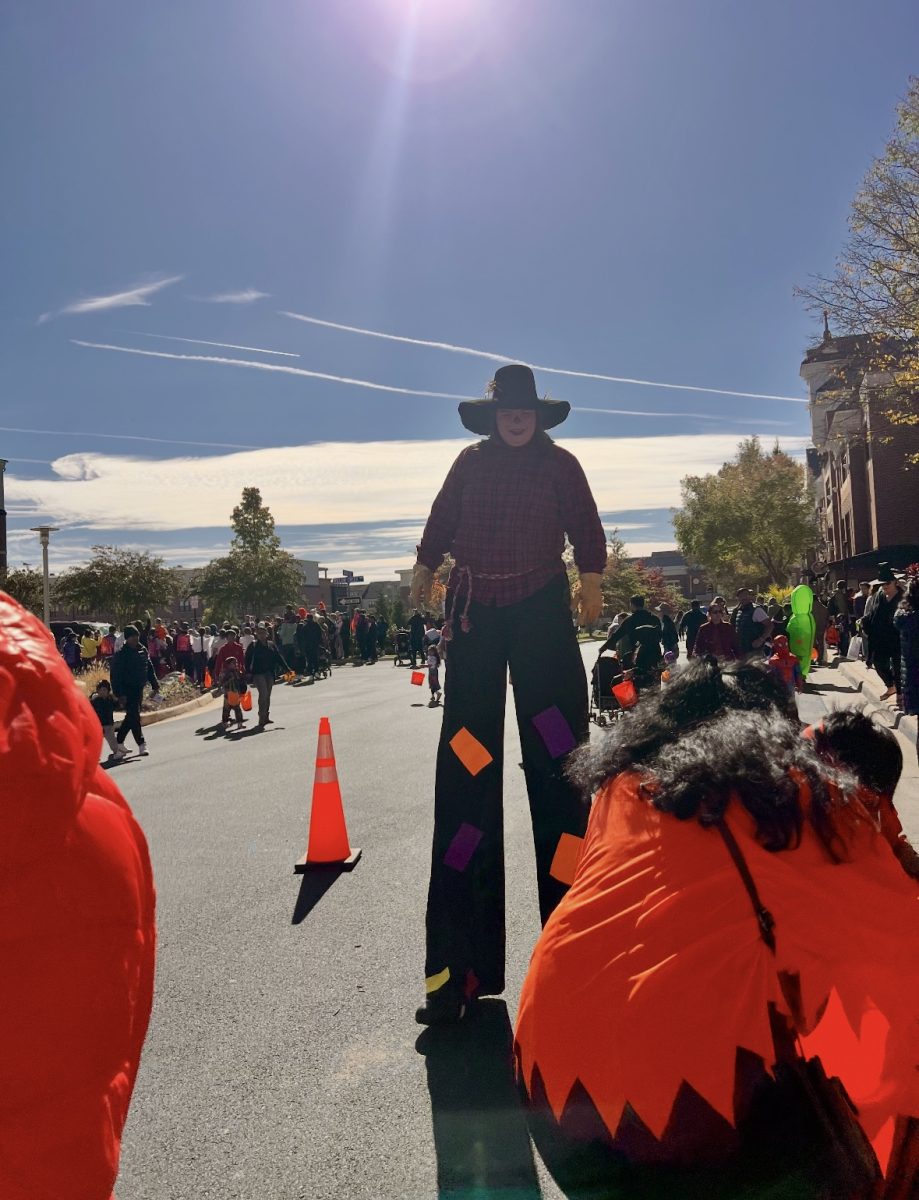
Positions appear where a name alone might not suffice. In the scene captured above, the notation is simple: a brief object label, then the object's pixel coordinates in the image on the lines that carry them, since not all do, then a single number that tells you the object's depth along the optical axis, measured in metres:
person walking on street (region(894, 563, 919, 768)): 8.51
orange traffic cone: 5.52
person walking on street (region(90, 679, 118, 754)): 12.08
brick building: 17.73
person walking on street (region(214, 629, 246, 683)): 16.05
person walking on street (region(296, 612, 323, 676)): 27.03
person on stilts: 3.28
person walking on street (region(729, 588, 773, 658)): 13.19
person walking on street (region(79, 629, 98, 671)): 23.31
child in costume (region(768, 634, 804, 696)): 12.23
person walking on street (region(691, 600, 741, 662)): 12.30
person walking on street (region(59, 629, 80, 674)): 22.63
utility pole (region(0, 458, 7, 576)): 52.40
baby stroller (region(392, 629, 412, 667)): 34.91
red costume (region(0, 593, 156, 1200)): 1.07
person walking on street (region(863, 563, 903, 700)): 11.48
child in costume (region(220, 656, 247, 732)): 15.41
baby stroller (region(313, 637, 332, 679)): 28.34
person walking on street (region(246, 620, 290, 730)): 15.34
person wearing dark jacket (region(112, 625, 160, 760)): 12.55
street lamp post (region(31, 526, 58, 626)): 22.17
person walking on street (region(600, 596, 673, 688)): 11.88
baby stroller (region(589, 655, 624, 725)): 12.53
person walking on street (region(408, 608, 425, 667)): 32.22
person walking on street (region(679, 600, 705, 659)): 15.25
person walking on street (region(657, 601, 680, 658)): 14.63
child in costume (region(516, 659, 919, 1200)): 1.51
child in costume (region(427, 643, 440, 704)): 17.20
